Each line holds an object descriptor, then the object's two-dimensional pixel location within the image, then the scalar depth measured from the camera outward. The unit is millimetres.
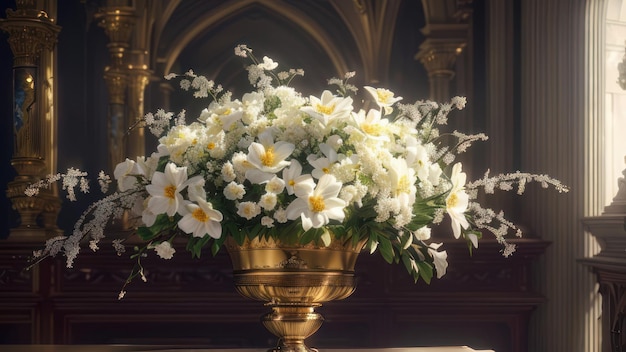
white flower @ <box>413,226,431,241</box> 2275
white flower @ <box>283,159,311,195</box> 2143
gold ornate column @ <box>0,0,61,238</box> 7246
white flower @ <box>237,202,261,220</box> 2133
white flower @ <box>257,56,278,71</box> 2422
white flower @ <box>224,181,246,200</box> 2154
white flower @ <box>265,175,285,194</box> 2133
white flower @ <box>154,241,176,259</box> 2189
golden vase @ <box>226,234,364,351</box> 2238
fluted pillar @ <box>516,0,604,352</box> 5629
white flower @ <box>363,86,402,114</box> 2404
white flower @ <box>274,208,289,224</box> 2145
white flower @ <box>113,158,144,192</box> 2396
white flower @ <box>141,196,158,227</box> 2293
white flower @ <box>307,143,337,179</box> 2180
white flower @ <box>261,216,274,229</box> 2137
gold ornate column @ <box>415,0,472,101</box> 8828
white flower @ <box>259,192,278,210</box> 2121
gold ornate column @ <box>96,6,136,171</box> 8938
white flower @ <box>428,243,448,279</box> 2336
